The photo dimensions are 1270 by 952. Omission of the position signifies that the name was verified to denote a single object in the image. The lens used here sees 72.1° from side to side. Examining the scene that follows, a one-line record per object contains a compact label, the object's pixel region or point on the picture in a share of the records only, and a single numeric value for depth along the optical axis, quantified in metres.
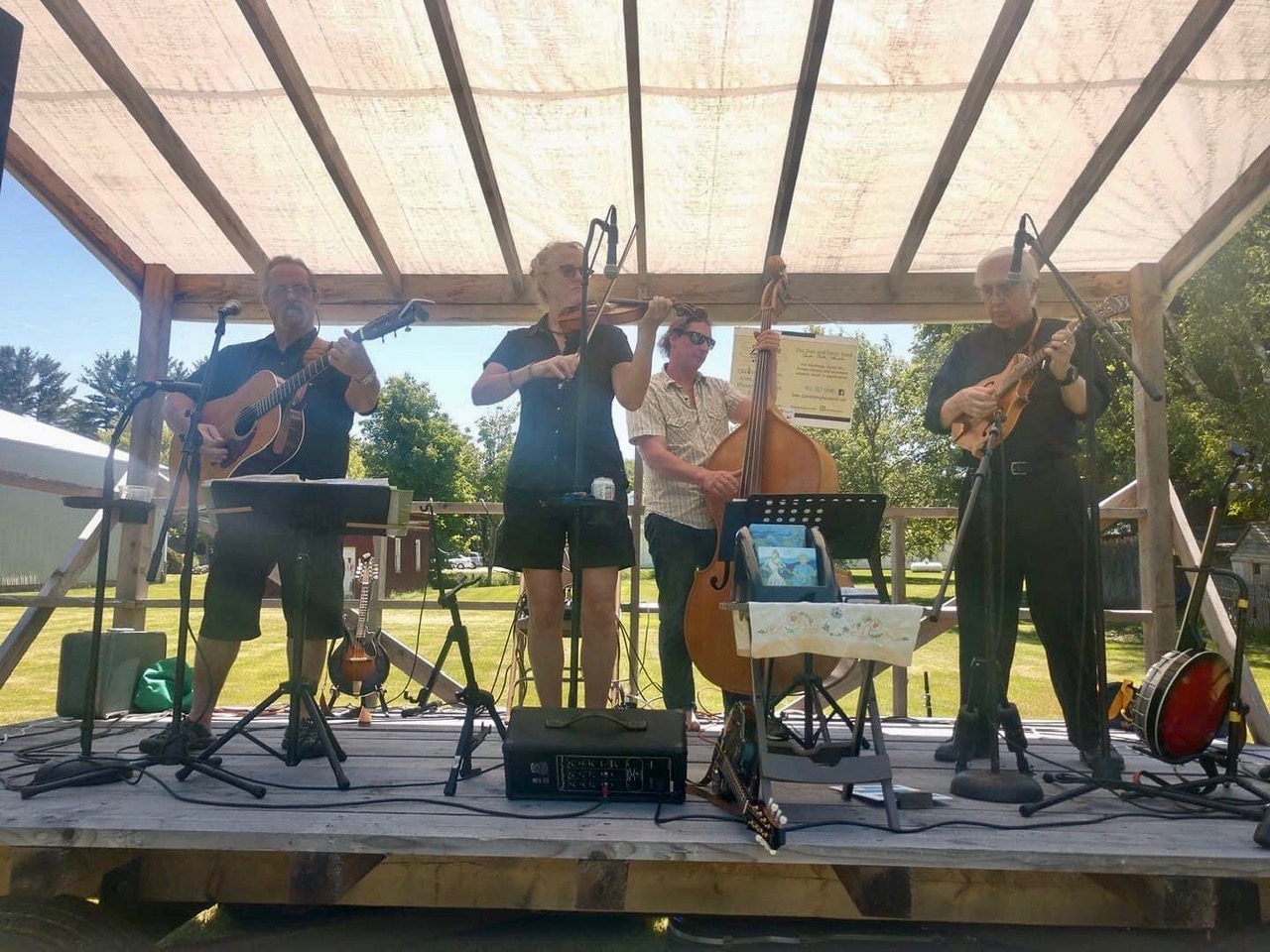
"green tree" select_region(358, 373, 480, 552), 35.62
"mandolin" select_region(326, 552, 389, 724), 5.08
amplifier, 2.44
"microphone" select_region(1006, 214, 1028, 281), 2.69
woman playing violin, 3.04
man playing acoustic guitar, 3.15
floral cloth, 2.21
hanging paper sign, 4.77
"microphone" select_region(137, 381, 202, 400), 2.84
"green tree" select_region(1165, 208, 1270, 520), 14.40
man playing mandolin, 3.16
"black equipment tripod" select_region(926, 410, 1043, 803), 2.55
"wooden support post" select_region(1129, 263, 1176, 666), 4.43
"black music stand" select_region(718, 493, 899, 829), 2.24
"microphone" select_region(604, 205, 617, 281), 2.71
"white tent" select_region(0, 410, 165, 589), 16.30
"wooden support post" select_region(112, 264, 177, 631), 4.63
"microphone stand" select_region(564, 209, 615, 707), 2.58
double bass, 3.29
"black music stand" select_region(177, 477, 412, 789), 2.66
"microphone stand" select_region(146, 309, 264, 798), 2.62
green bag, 4.33
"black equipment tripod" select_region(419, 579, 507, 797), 2.59
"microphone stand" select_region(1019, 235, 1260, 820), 2.47
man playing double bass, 3.72
